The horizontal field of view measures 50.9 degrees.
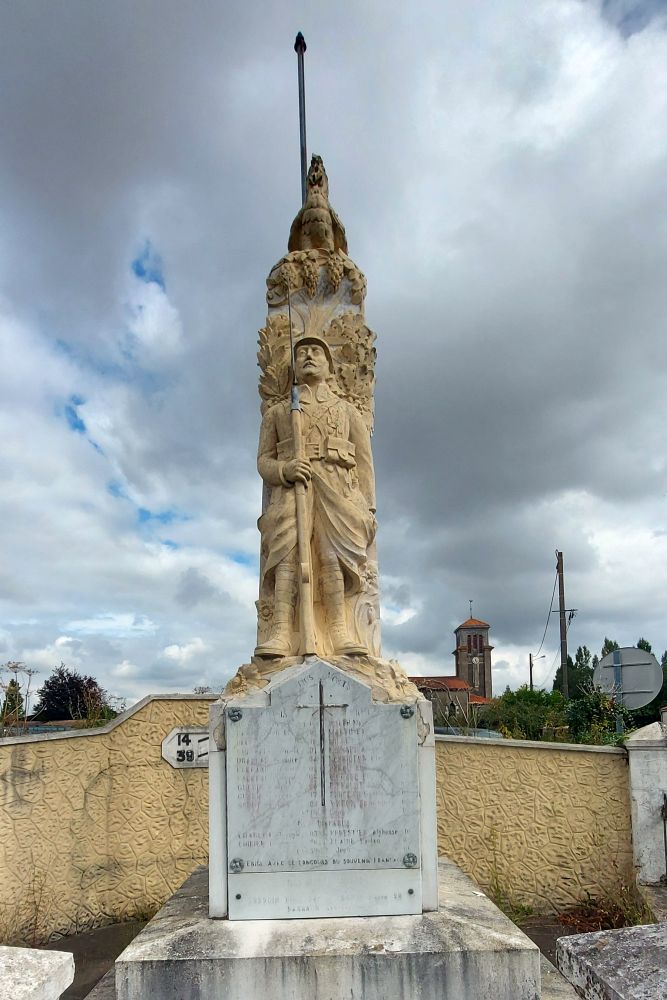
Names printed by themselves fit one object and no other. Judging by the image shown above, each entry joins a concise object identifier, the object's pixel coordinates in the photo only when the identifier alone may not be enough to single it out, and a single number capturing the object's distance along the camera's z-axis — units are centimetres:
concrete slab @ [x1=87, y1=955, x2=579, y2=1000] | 332
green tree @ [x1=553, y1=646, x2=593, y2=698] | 3444
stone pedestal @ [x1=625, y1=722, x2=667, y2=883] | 598
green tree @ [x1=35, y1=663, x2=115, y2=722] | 1833
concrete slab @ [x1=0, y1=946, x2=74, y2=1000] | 168
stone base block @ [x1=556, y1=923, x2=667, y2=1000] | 156
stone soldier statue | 407
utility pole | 2075
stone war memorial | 290
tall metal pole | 525
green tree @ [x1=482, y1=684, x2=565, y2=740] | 1164
